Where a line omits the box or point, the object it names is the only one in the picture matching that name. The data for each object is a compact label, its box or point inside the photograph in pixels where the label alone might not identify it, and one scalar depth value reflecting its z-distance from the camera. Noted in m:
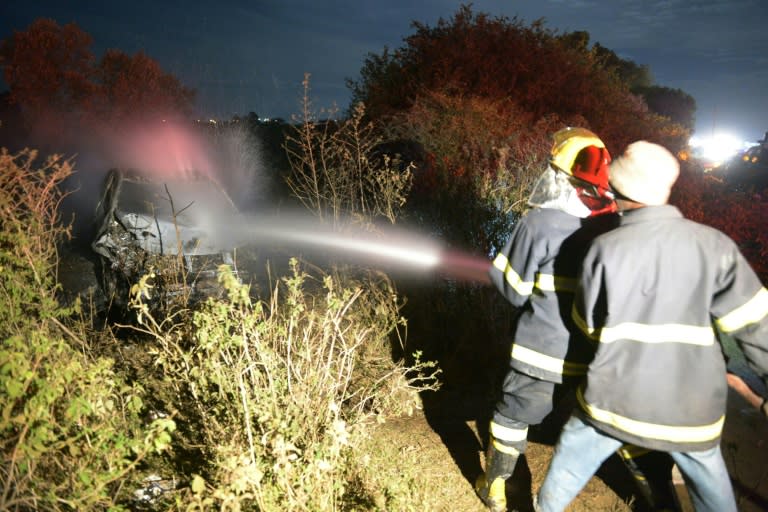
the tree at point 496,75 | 9.80
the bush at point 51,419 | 1.79
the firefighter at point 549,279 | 2.26
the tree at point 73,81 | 23.33
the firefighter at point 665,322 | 1.78
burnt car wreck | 5.00
